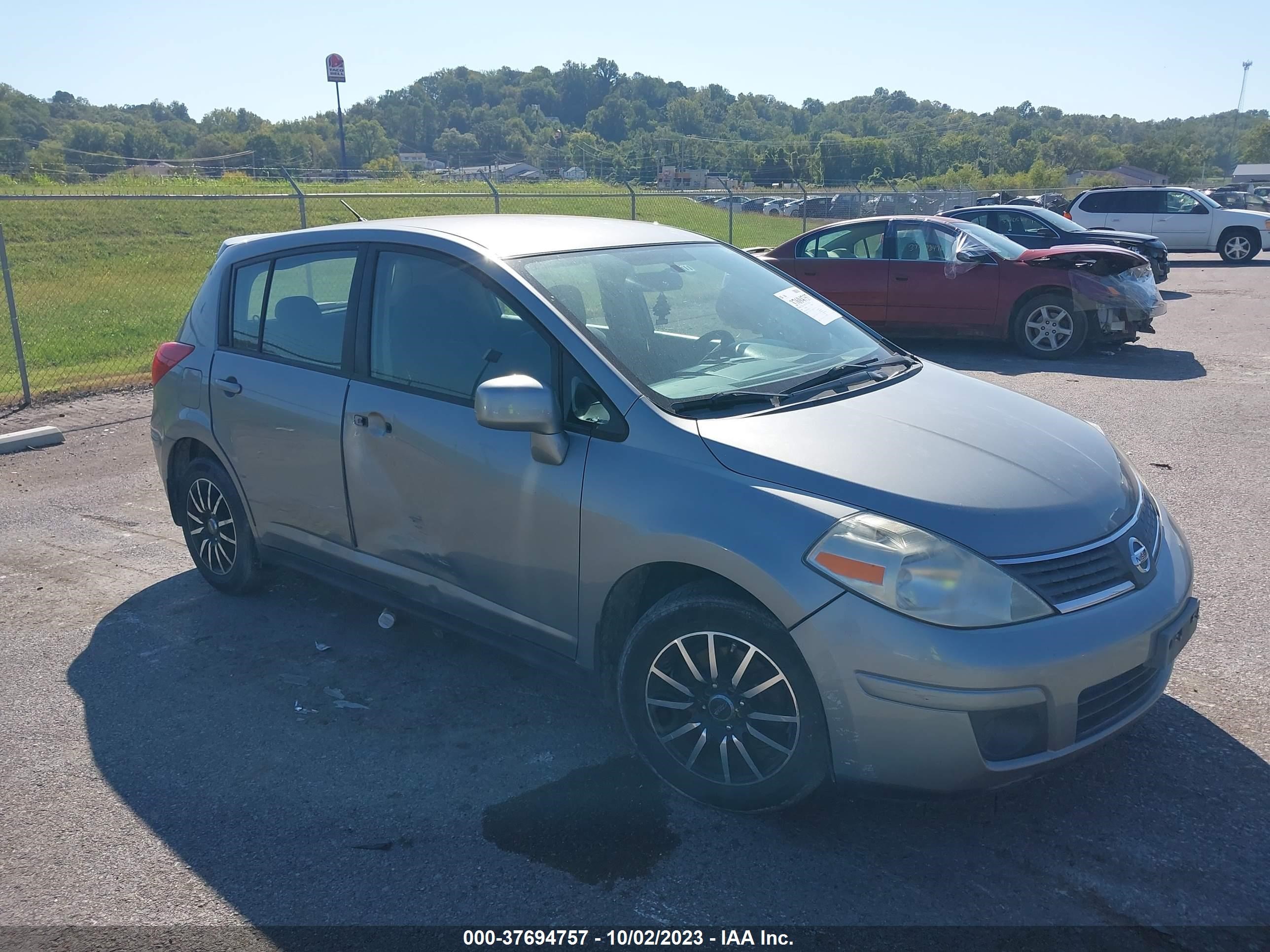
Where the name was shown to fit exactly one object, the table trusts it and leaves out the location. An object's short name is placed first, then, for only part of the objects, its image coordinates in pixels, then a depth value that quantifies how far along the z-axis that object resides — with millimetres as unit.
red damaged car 11094
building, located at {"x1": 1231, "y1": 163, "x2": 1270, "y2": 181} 74244
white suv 23422
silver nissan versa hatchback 2850
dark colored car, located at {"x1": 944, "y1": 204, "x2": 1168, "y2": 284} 15367
